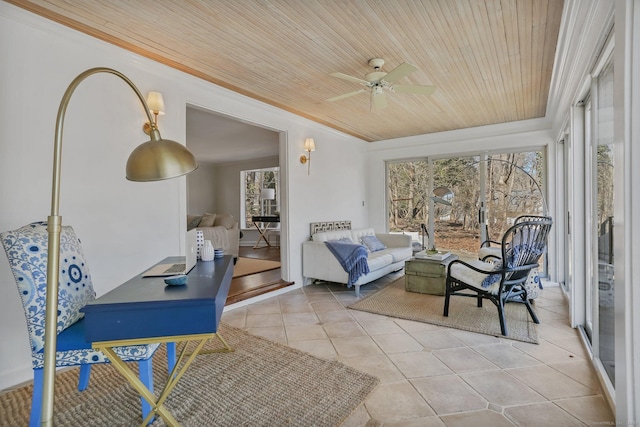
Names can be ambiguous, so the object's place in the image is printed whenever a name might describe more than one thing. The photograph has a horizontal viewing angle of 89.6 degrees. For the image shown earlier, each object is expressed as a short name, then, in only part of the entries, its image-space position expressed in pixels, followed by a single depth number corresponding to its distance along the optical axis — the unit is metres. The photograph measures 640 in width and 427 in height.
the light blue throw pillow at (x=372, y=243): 5.25
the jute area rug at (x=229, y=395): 1.79
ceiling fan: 2.68
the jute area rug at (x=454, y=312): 2.98
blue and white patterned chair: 1.54
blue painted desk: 1.38
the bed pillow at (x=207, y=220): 6.66
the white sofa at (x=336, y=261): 4.35
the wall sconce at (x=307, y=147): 4.79
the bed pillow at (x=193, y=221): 6.80
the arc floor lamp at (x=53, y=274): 0.88
